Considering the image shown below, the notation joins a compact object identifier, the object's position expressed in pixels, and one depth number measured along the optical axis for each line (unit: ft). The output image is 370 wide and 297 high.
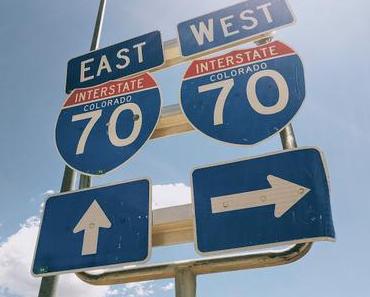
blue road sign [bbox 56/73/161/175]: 7.57
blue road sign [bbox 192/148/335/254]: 5.37
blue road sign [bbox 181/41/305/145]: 6.67
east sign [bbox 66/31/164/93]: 8.97
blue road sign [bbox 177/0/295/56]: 8.08
